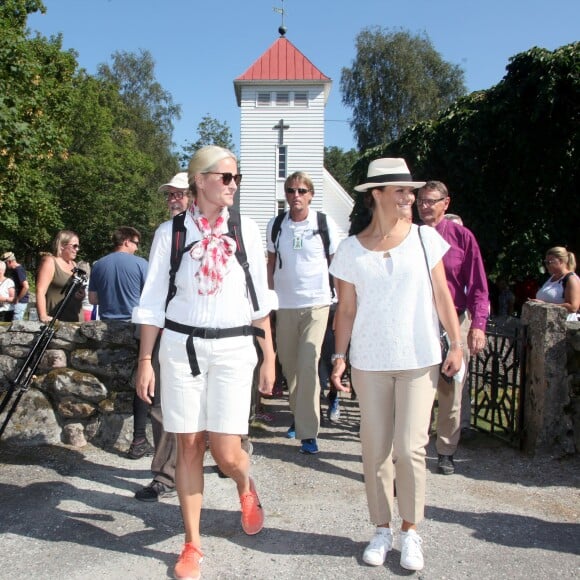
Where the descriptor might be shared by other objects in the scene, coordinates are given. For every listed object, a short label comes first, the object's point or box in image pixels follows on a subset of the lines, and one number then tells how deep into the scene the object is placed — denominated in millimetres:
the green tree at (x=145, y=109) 45938
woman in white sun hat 3238
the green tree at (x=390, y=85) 34562
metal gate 5293
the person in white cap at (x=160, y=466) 4156
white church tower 35812
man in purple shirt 4621
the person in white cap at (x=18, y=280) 11258
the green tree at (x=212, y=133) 54425
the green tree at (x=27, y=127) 14344
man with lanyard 5148
